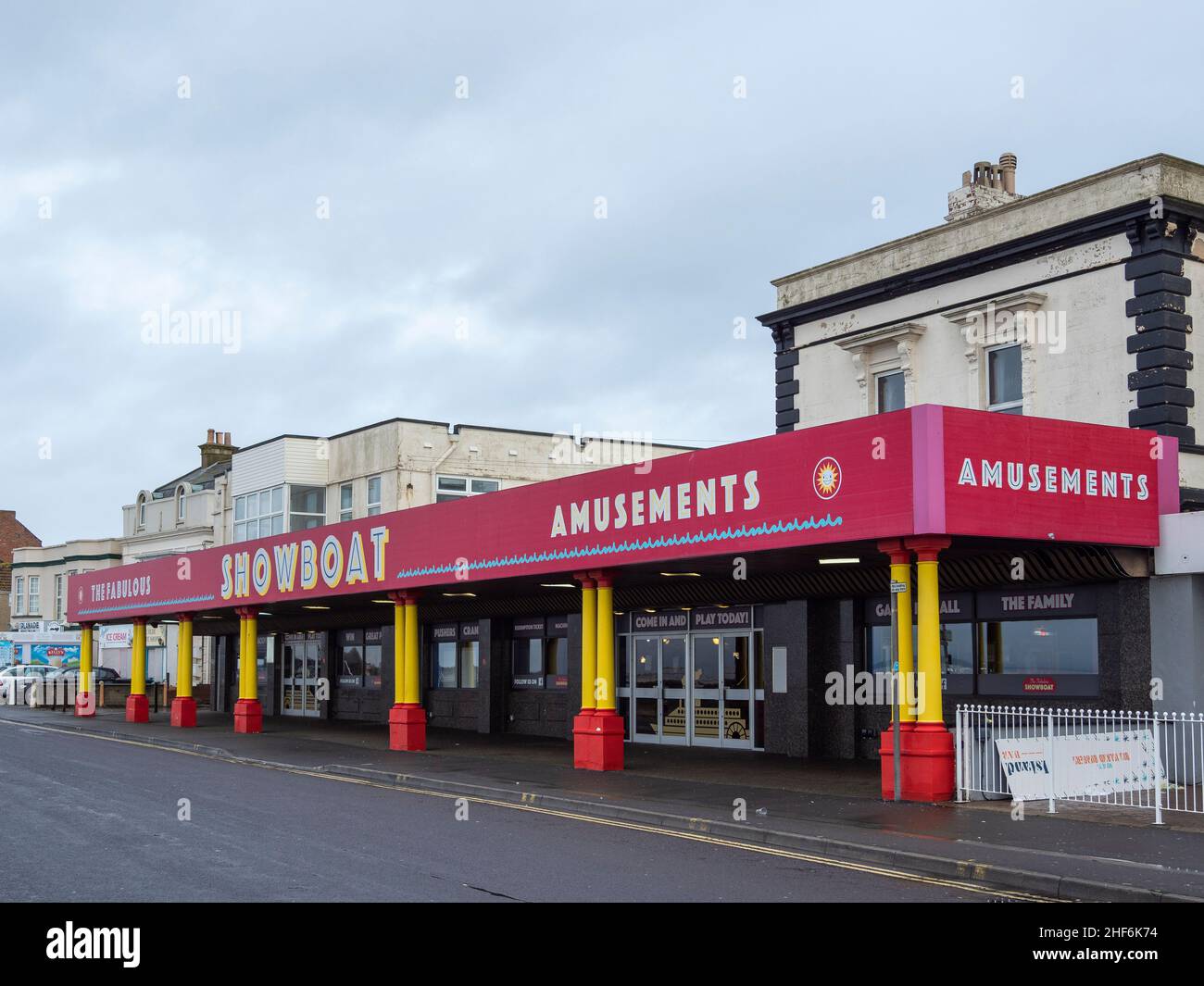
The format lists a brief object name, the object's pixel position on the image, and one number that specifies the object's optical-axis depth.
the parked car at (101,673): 51.59
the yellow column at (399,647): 27.64
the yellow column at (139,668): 40.16
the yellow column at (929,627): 16.44
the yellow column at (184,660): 36.50
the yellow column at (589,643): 22.30
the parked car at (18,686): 50.22
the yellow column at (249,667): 33.69
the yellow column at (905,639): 16.75
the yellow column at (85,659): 43.50
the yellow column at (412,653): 27.66
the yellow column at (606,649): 21.98
